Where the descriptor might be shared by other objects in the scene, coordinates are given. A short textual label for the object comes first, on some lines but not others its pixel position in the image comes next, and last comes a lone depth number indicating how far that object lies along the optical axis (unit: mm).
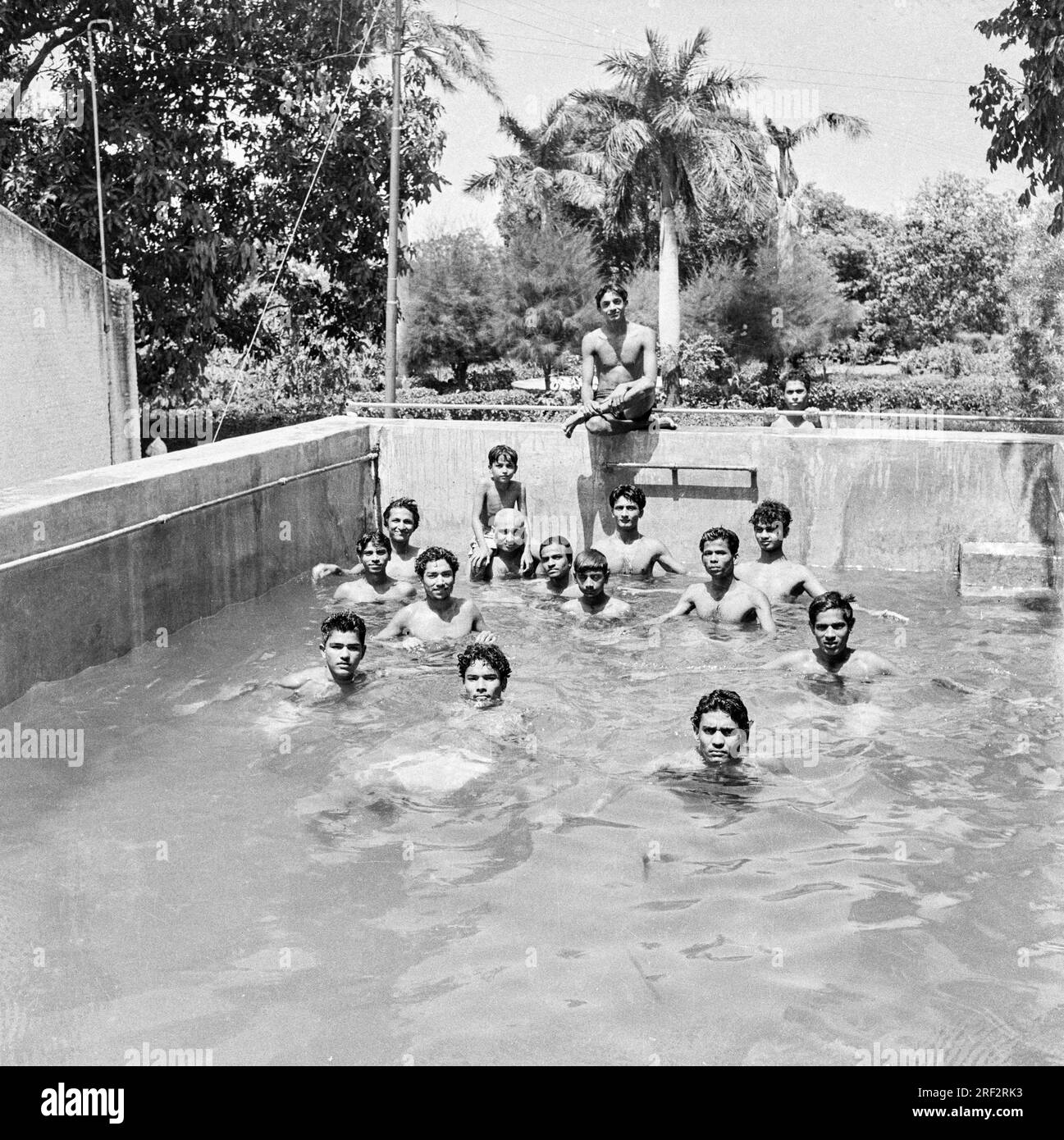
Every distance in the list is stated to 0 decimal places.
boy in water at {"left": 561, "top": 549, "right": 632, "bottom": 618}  9500
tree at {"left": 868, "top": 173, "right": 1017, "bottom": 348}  48844
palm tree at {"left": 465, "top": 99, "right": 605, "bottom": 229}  42031
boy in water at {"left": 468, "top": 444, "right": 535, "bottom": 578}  11336
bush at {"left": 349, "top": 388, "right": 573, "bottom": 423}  33688
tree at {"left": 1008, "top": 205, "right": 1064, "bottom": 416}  24969
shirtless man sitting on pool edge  11649
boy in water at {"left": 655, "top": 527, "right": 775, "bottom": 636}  9539
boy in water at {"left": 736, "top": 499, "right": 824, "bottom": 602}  10070
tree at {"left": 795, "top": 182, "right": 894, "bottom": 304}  50938
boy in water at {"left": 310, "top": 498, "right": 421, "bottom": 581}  10688
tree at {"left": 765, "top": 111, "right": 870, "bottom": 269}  41656
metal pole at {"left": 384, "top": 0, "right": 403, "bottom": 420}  19245
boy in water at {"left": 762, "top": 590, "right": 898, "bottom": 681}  7910
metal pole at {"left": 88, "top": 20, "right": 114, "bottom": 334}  14086
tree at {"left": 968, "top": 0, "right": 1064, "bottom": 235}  10375
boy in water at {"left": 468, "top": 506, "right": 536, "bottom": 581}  10750
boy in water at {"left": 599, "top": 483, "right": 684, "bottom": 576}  10852
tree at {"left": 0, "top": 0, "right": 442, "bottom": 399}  19328
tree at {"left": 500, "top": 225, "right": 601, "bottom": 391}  40969
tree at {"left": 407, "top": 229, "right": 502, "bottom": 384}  41500
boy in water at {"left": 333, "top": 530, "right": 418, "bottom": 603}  10062
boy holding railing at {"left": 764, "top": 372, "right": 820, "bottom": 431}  12148
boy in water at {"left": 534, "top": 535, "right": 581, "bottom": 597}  10039
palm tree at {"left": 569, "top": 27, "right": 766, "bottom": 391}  35812
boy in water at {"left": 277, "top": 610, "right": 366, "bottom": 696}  7672
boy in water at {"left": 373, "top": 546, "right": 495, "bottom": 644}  8891
